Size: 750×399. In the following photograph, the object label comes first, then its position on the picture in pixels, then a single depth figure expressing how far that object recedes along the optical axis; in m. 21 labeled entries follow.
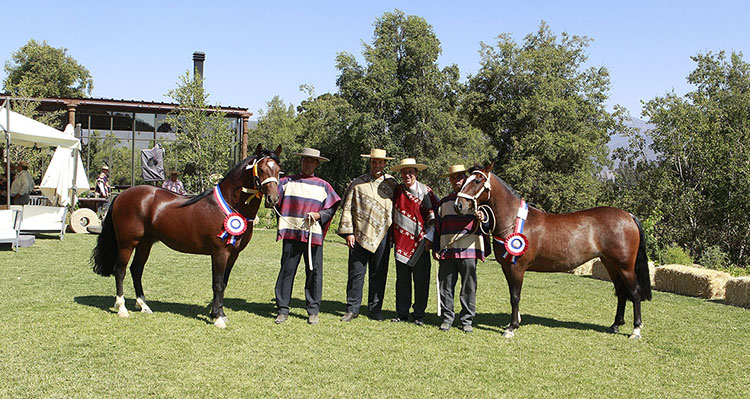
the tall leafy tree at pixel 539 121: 32.41
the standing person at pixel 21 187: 14.01
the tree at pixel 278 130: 49.59
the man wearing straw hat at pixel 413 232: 6.84
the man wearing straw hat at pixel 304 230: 6.82
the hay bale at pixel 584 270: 12.71
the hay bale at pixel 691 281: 9.84
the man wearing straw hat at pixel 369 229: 6.93
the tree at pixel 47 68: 40.59
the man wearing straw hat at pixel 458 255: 6.64
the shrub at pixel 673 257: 13.71
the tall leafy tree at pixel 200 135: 24.69
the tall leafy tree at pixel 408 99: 35.94
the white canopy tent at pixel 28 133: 12.95
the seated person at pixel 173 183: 14.45
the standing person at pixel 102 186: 18.34
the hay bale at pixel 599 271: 11.88
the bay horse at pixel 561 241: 6.62
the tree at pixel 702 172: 16.36
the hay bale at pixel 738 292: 9.04
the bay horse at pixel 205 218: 6.53
